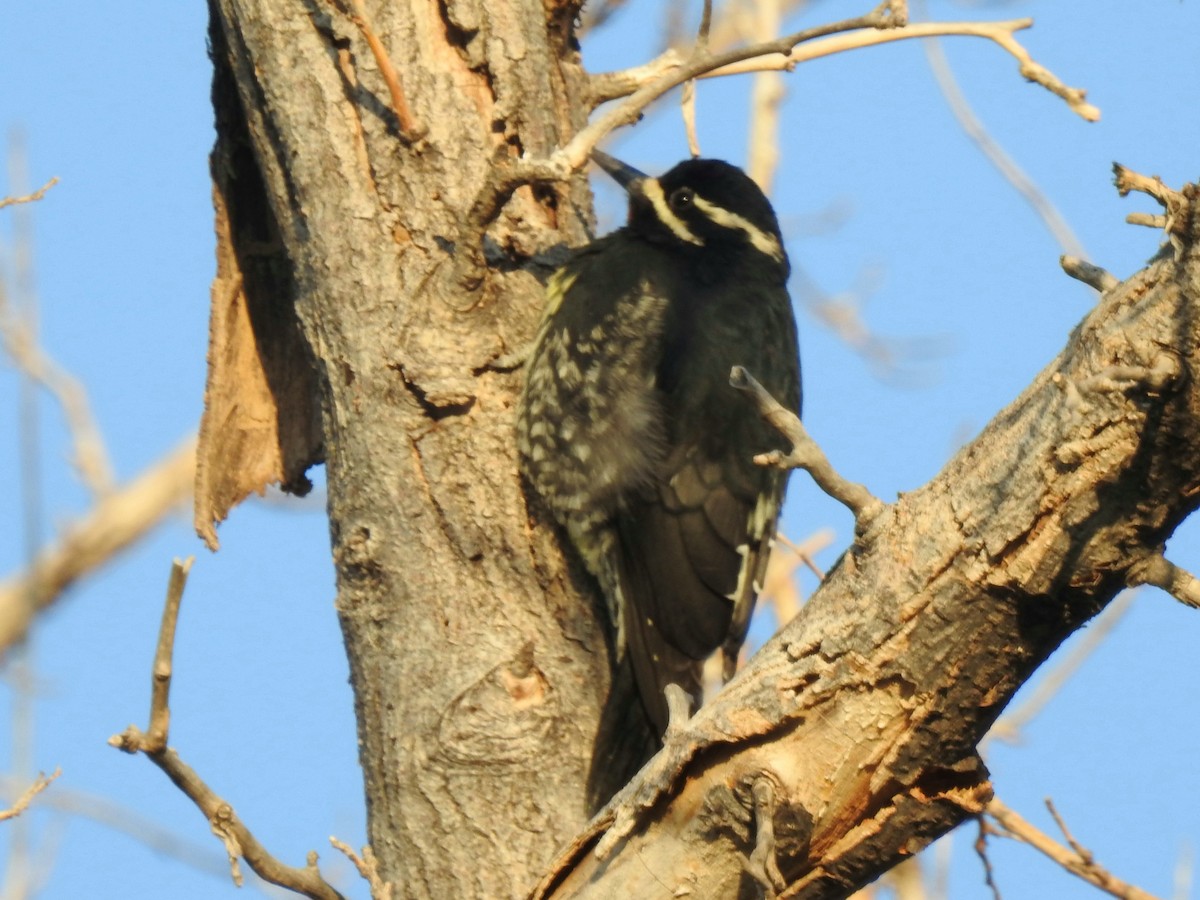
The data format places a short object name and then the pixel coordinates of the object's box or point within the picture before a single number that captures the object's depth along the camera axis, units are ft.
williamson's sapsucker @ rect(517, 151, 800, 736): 24.31
